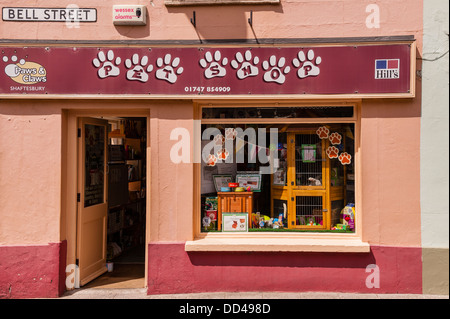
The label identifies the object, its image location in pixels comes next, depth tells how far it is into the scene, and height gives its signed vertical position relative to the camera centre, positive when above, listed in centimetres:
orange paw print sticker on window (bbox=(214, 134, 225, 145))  596 +39
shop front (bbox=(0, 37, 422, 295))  541 +24
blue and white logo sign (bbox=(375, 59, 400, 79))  537 +139
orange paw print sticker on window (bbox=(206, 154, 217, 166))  595 +5
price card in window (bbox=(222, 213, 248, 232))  588 -94
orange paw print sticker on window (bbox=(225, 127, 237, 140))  595 +49
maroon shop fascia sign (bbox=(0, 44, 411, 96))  550 +138
